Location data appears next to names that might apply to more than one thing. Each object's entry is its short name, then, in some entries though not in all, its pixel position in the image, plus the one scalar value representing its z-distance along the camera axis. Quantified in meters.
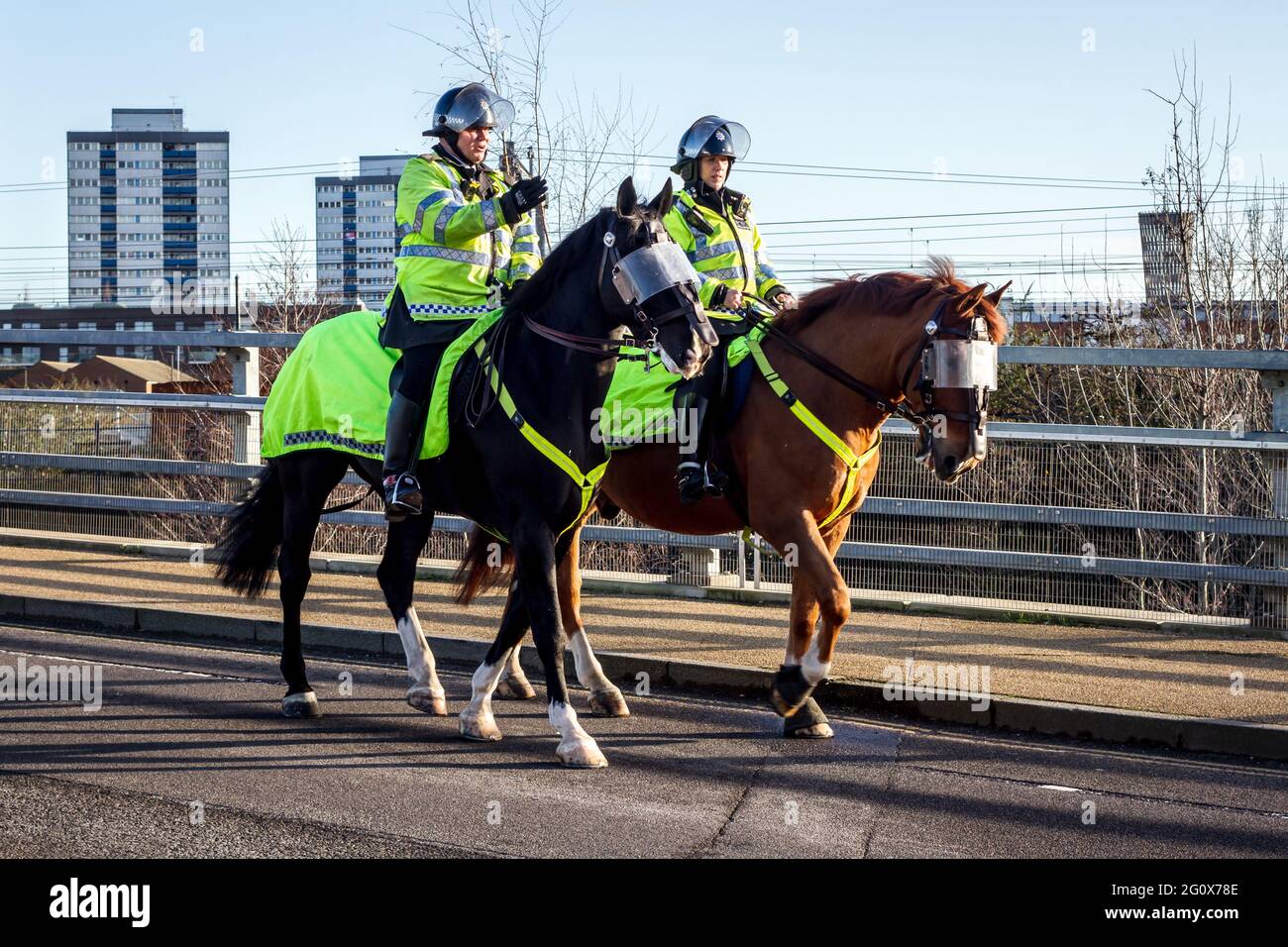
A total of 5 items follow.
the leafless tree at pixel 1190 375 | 11.12
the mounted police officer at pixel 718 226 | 8.24
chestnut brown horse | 7.23
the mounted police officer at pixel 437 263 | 7.48
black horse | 6.56
